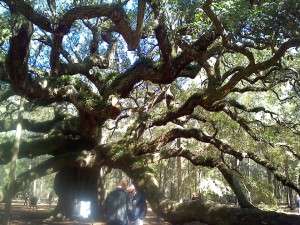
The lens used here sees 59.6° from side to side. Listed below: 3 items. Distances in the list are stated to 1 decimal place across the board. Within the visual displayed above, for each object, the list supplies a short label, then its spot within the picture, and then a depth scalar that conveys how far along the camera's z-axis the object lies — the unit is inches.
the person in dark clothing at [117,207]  206.6
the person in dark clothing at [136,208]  223.8
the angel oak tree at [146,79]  210.5
